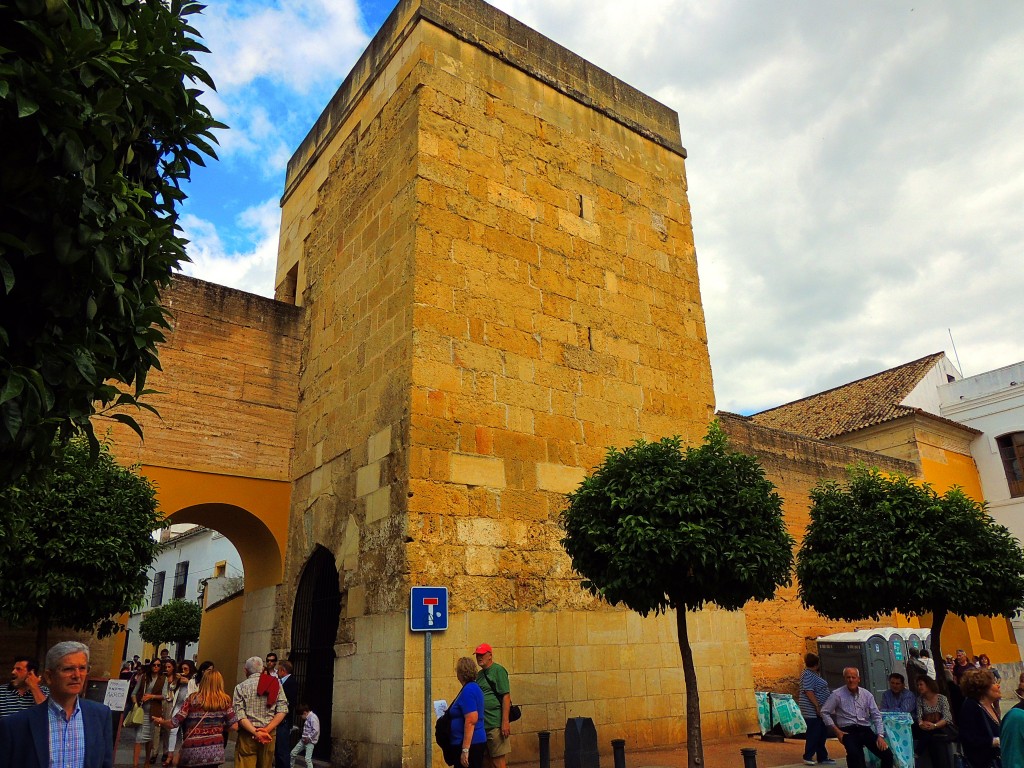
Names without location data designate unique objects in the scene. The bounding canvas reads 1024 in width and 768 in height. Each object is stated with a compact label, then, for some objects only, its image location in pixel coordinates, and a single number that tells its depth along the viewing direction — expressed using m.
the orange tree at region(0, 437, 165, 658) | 7.32
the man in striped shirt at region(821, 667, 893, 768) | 6.86
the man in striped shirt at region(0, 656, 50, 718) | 4.79
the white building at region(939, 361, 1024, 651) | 21.27
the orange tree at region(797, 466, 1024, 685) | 8.60
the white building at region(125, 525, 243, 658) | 21.77
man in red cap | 6.07
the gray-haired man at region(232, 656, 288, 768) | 5.91
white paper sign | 7.51
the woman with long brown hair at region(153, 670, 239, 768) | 5.33
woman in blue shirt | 5.66
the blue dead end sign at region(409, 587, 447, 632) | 6.78
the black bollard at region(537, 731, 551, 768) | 6.64
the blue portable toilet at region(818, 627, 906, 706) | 11.44
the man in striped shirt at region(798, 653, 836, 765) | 8.42
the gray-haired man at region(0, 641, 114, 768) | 2.77
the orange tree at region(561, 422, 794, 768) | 6.66
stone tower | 7.79
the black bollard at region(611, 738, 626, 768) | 6.38
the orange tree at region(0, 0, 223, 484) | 2.57
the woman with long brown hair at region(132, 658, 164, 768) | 8.23
